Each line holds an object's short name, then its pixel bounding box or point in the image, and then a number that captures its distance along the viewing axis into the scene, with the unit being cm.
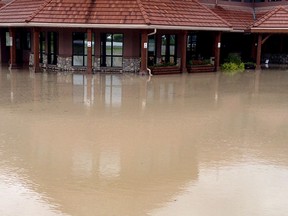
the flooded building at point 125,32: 2508
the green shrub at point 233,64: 3059
